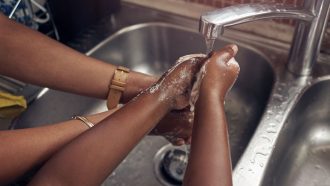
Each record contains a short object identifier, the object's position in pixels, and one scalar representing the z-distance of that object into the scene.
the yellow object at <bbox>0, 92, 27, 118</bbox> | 0.68
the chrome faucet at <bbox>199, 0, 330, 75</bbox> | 0.54
